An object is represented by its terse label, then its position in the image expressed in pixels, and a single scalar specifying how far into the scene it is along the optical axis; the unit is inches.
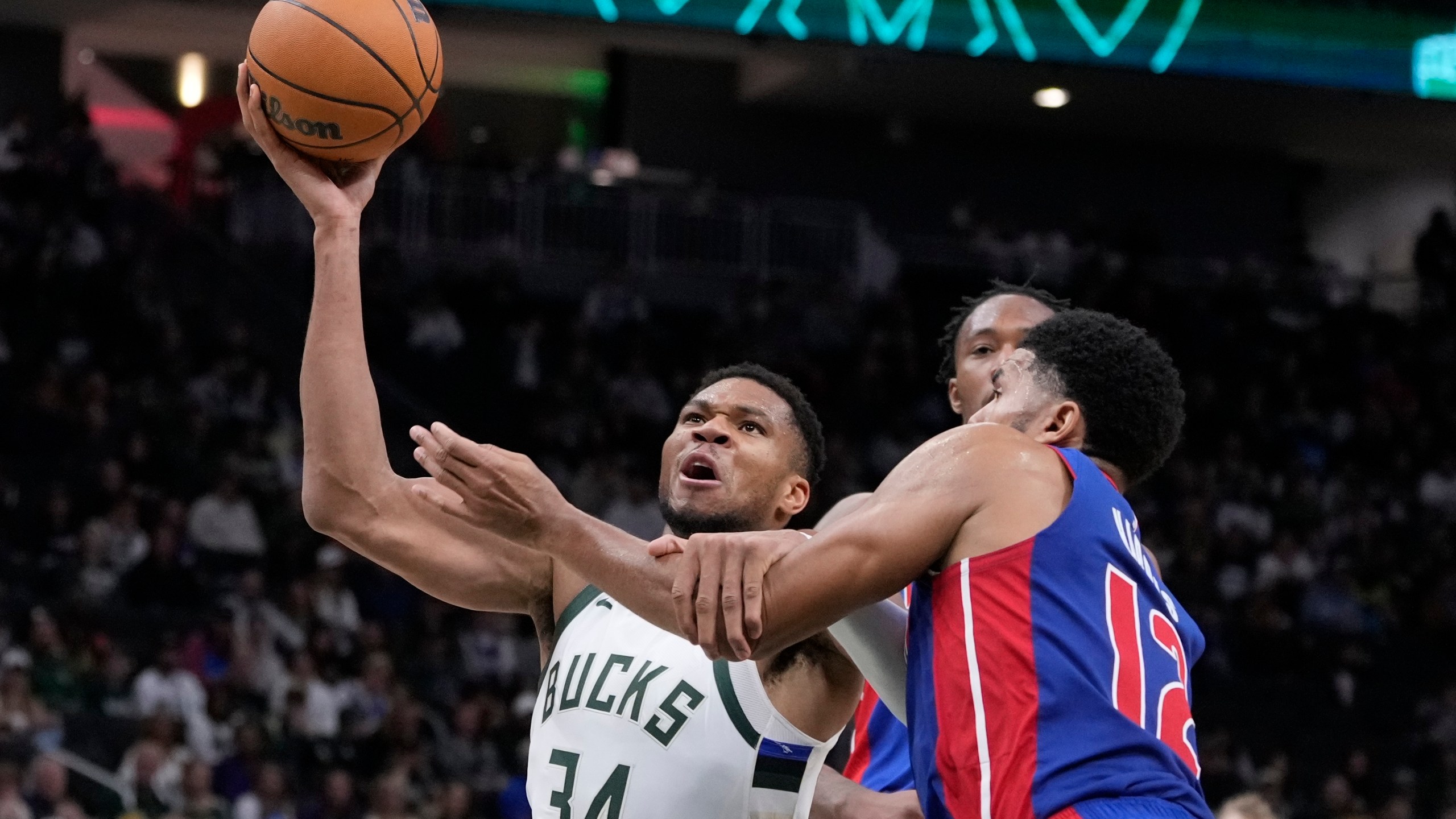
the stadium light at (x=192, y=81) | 805.9
